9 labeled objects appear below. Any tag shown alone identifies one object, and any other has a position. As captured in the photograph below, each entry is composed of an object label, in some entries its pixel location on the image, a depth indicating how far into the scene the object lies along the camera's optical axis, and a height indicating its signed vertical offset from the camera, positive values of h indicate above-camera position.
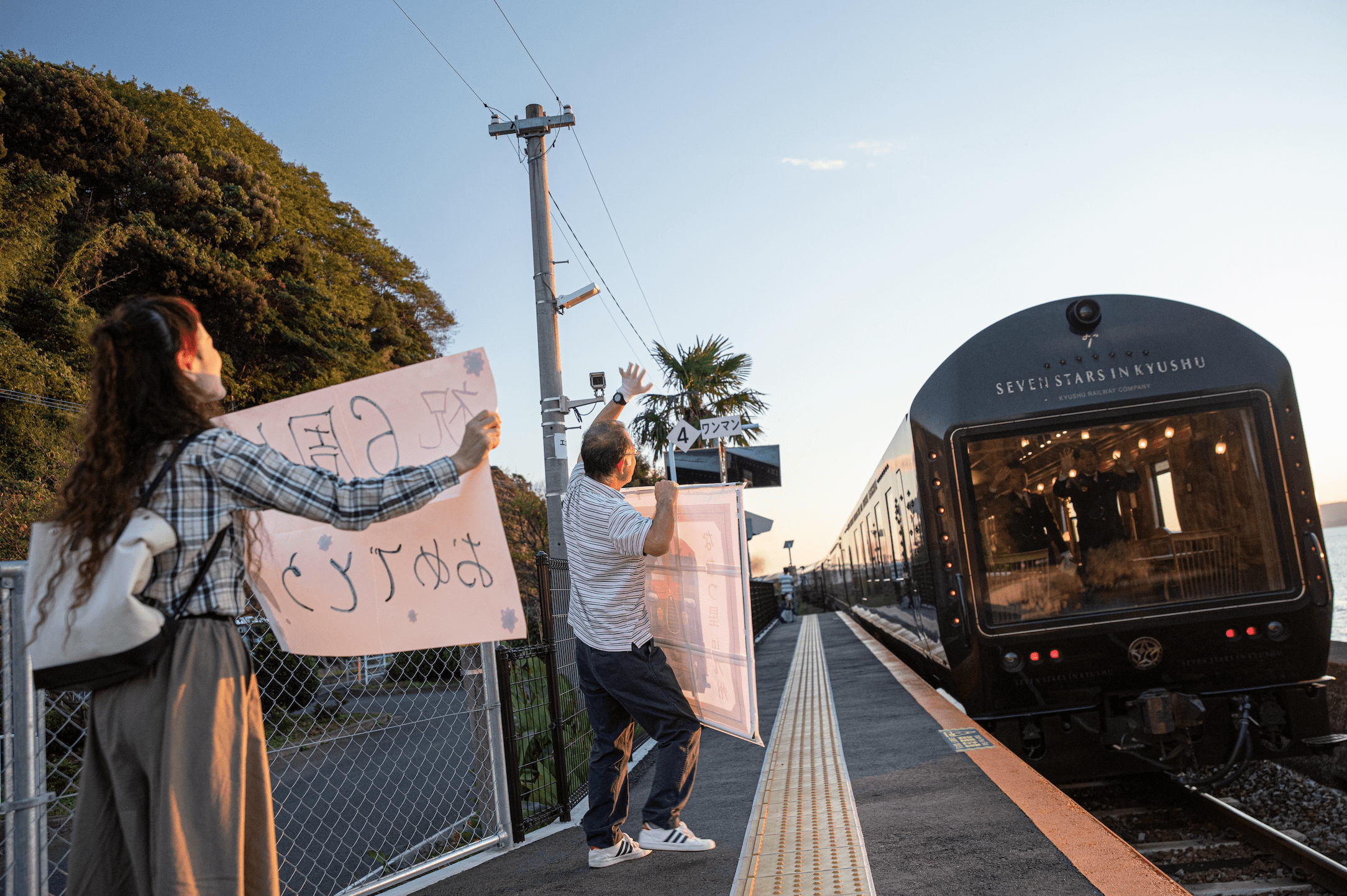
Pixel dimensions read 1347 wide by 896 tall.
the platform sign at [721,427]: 10.54 +1.75
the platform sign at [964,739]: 5.87 -1.16
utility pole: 12.09 +3.86
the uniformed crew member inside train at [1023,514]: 5.45 +0.24
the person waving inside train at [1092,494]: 5.43 +0.32
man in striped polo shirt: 3.82 -0.29
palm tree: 20.91 +4.38
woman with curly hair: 1.97 +0.02
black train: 5.13 +0.03
